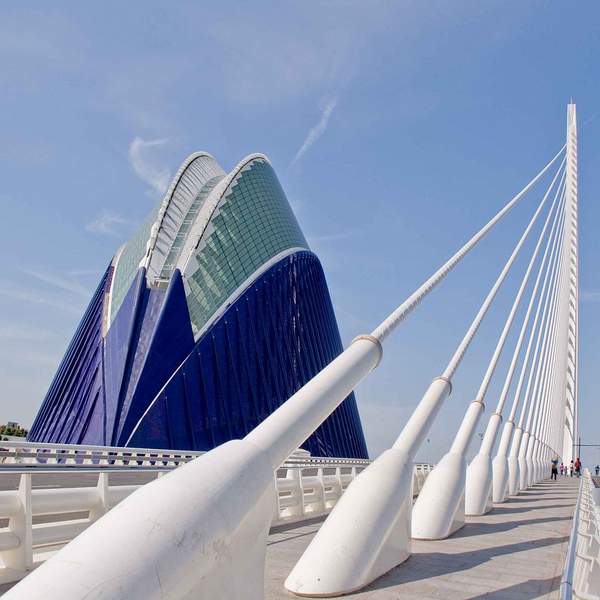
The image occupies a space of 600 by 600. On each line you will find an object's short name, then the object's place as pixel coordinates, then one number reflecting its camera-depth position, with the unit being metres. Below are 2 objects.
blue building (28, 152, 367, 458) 39.03
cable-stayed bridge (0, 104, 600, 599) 3.76
